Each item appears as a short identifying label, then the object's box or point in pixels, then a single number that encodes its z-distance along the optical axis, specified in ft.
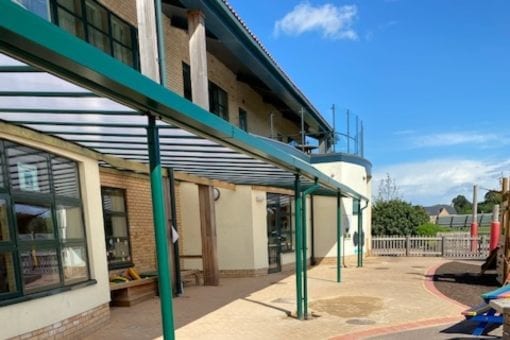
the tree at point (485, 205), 247.42
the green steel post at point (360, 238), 45.33
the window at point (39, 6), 19.61
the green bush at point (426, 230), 71.72
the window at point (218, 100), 41.34
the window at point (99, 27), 23.17
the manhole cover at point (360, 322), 20.85
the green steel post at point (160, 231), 10.12
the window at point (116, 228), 27.61
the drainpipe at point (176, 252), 28.94
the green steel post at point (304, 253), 22.04
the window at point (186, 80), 36.86
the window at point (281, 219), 42.58
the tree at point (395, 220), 71.20
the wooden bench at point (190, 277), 33.73
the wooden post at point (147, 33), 24.77
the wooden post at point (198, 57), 29.25
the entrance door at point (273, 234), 41.79
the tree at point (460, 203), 319.92
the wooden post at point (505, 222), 30.71
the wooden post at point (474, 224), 56.96
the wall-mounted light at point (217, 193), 38.77
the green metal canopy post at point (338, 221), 34.32
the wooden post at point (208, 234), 33.94
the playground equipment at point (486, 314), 17.88
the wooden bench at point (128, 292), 25.47
